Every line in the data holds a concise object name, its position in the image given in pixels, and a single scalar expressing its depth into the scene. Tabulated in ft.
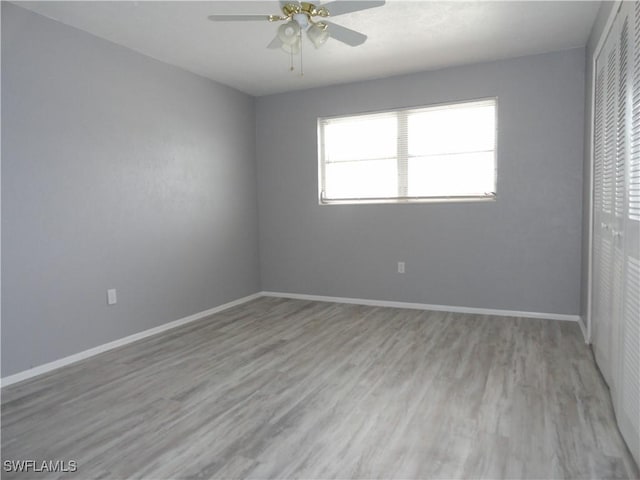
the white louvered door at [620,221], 5.90
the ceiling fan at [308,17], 7.13
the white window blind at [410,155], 13.83
